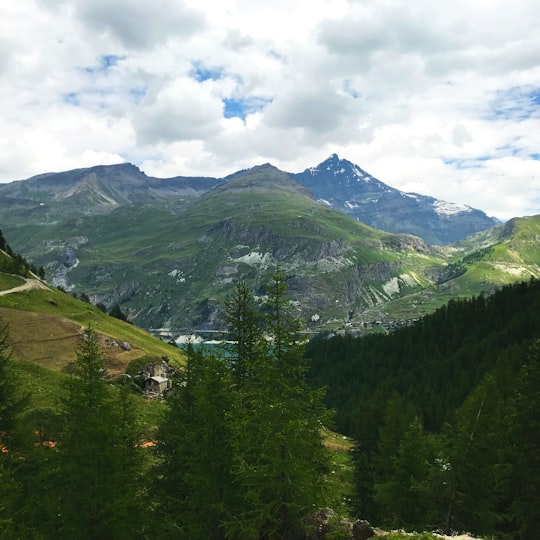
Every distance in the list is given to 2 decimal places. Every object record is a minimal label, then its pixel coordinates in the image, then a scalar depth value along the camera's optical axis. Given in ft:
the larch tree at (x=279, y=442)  69.31
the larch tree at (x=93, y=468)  71.56
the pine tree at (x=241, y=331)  106.22
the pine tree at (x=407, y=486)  125.08
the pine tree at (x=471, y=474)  102.37
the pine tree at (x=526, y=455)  95.66
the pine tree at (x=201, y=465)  78.28
